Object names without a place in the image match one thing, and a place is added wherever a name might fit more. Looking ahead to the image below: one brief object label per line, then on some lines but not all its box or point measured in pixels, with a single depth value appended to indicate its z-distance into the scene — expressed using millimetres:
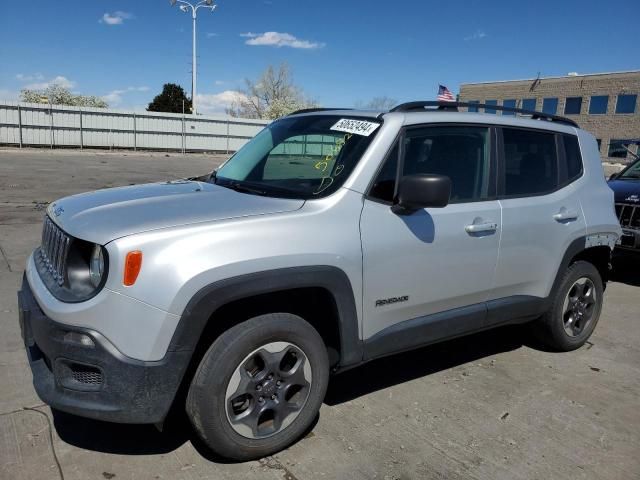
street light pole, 34828
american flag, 14545
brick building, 48000
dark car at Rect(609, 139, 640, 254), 6297
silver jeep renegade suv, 2381
